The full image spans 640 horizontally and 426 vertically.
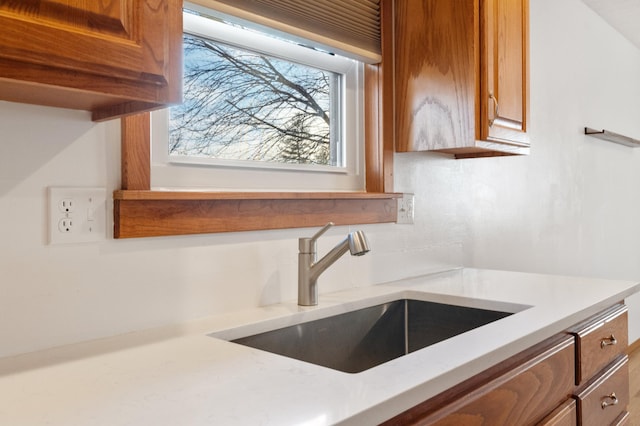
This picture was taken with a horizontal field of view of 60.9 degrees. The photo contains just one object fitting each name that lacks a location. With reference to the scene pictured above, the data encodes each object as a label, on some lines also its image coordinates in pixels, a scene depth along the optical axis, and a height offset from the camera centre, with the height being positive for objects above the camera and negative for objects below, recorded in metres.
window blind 1.40 +0.55
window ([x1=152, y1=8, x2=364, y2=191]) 1.40 +0.28
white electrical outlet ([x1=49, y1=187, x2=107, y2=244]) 1.04 +0.00
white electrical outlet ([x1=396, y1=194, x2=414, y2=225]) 1.92 +0.01
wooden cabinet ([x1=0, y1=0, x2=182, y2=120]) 0.69 +0.23
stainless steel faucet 1.43 -0.14
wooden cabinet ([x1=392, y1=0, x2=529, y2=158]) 1.73 +0.46
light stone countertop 0.72 -0.26
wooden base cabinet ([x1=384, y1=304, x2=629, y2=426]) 0.96 -0.38
